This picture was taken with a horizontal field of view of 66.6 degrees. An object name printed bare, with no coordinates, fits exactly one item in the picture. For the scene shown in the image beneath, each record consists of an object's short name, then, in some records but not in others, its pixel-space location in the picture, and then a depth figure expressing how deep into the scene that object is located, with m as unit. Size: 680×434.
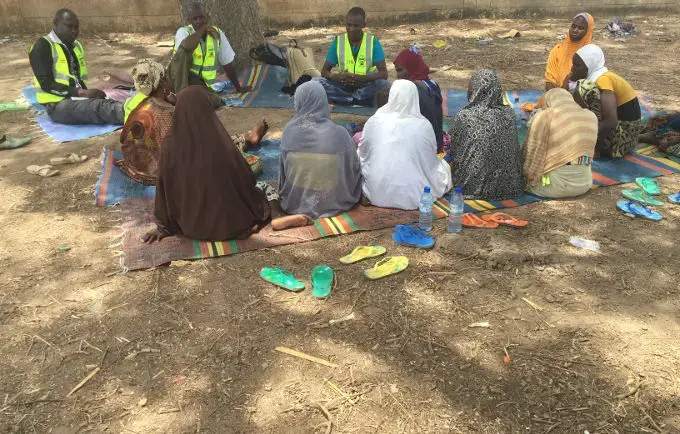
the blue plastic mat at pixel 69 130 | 6.02
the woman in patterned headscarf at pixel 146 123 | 4.83
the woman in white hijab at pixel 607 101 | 5.09
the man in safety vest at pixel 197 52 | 6.64
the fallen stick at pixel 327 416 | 2.56
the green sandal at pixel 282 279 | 3.57
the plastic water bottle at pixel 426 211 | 4.20
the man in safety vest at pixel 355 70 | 6.67
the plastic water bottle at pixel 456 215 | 4.22
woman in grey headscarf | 4.23
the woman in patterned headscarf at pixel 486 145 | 4.46
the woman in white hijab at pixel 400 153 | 4.39
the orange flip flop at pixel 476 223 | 4.25
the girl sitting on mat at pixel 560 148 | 4.48
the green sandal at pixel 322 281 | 3.52
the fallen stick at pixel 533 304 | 3.33
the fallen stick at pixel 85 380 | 2.79
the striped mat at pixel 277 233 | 3.92
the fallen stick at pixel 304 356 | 2.94
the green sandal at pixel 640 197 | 4.59
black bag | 8.01
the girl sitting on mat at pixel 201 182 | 3.83
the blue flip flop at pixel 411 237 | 4.00
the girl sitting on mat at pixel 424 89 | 5.10
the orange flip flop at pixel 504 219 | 4.24
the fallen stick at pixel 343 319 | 3.27
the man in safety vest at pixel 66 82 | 5.98
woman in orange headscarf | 6.06
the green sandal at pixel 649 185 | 4.73
